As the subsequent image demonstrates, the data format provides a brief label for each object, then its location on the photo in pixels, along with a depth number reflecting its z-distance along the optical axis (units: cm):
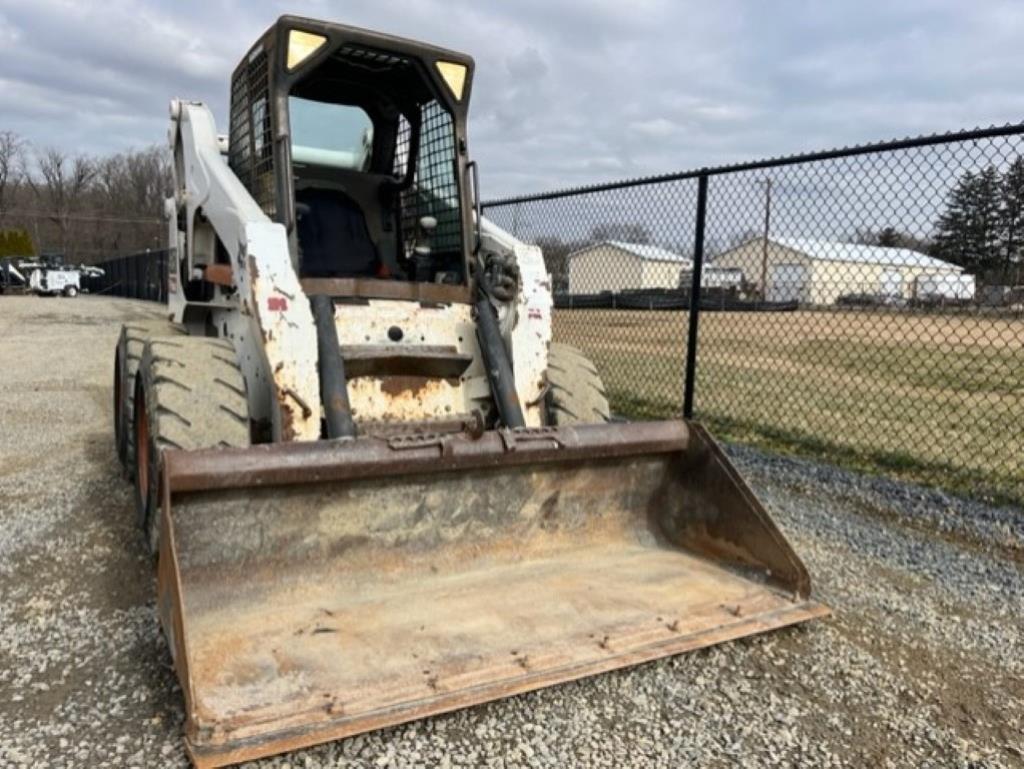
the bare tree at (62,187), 7781
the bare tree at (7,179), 7756
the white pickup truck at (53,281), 3972
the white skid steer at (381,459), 288
